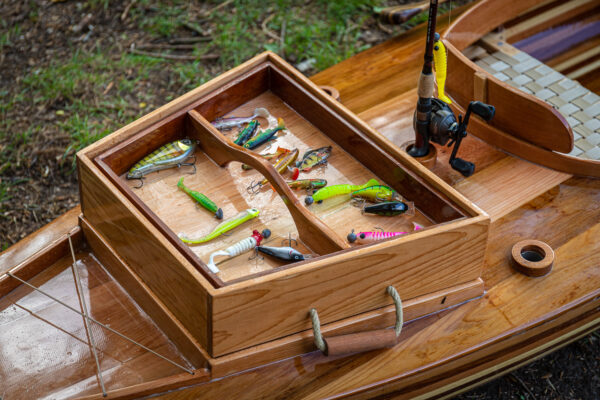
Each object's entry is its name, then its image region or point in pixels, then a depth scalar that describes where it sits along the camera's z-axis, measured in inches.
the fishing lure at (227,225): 77.2
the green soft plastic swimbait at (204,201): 80.0
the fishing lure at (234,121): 90.6
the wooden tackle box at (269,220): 68.6
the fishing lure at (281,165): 84.5
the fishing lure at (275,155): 87.0
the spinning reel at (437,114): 82.0
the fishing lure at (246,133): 88.7
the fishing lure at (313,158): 86.3
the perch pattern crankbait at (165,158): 83.0
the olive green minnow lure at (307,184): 83.7
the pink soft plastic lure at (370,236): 75.5
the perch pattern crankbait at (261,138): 88.5
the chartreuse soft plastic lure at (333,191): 81.9
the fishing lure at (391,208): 79.0
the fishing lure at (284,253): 74.5
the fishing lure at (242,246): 75.2
